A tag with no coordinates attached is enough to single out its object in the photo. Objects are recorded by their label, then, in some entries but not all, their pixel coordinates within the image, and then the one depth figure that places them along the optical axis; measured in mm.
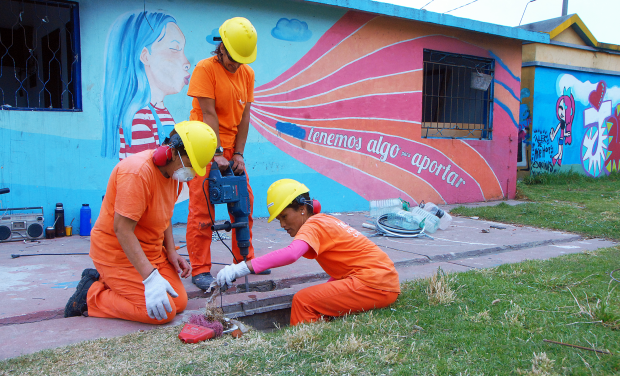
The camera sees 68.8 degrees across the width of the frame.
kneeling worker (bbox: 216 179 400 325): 3109
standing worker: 3629
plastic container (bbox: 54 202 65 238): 5480
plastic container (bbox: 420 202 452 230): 6477
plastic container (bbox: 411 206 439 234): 6172
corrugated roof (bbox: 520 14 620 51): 12423
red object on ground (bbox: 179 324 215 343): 2611
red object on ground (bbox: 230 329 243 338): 2750
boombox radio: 5180
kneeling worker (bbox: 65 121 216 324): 2787
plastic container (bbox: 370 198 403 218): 6543
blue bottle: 5582
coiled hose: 5875
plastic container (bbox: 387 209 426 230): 6004
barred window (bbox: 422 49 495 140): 9141
